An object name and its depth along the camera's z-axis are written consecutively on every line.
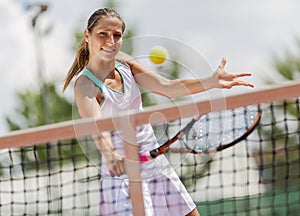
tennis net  5.83
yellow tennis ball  6.30
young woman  5.65
